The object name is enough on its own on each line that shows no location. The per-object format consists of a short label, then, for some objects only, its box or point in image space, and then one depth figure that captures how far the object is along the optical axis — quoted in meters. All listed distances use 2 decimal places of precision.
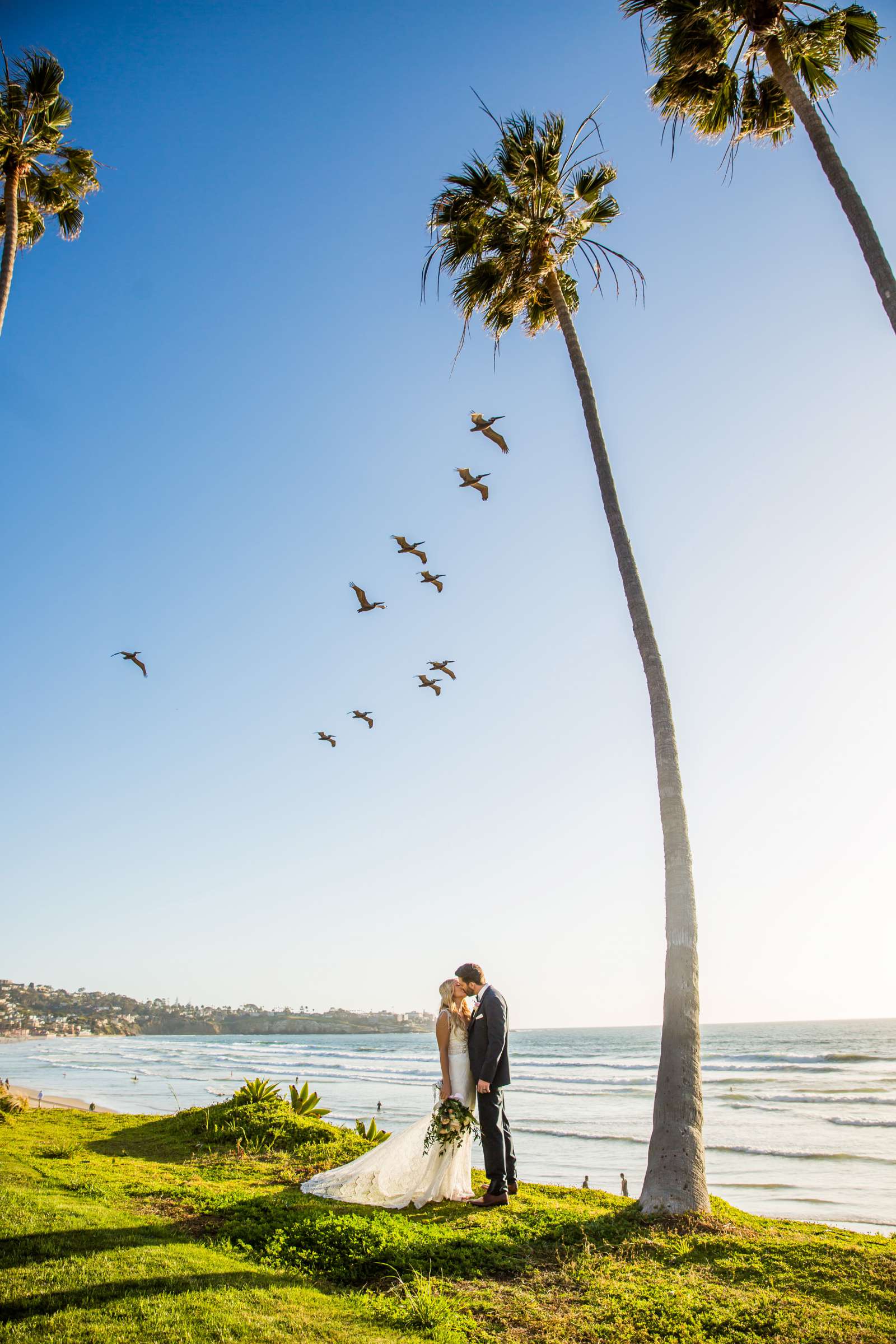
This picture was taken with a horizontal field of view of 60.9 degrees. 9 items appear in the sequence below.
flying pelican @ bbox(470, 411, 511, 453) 12.63
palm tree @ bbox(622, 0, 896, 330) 9.36
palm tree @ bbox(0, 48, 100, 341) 13.17
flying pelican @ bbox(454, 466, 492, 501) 13.53
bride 7.49
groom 7.40
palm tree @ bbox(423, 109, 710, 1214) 9.37
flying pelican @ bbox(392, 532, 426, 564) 15.27
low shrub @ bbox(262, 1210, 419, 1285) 5.52
